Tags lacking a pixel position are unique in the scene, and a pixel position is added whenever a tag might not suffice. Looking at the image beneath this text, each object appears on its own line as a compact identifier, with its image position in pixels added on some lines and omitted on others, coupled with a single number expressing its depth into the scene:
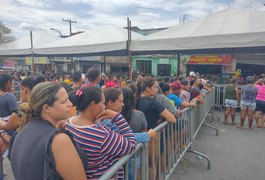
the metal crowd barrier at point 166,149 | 2.01
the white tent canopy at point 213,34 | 4.70
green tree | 25.56
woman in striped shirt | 1.66
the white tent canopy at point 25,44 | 9.41
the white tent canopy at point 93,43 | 6.42
